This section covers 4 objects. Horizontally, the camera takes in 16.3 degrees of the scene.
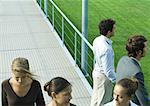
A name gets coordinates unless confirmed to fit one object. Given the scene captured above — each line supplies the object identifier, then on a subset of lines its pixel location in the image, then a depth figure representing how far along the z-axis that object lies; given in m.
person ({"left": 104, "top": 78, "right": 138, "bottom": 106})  3.88
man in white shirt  5.59
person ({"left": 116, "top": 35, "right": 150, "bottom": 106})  4.38
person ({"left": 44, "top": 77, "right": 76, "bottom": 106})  3.77
